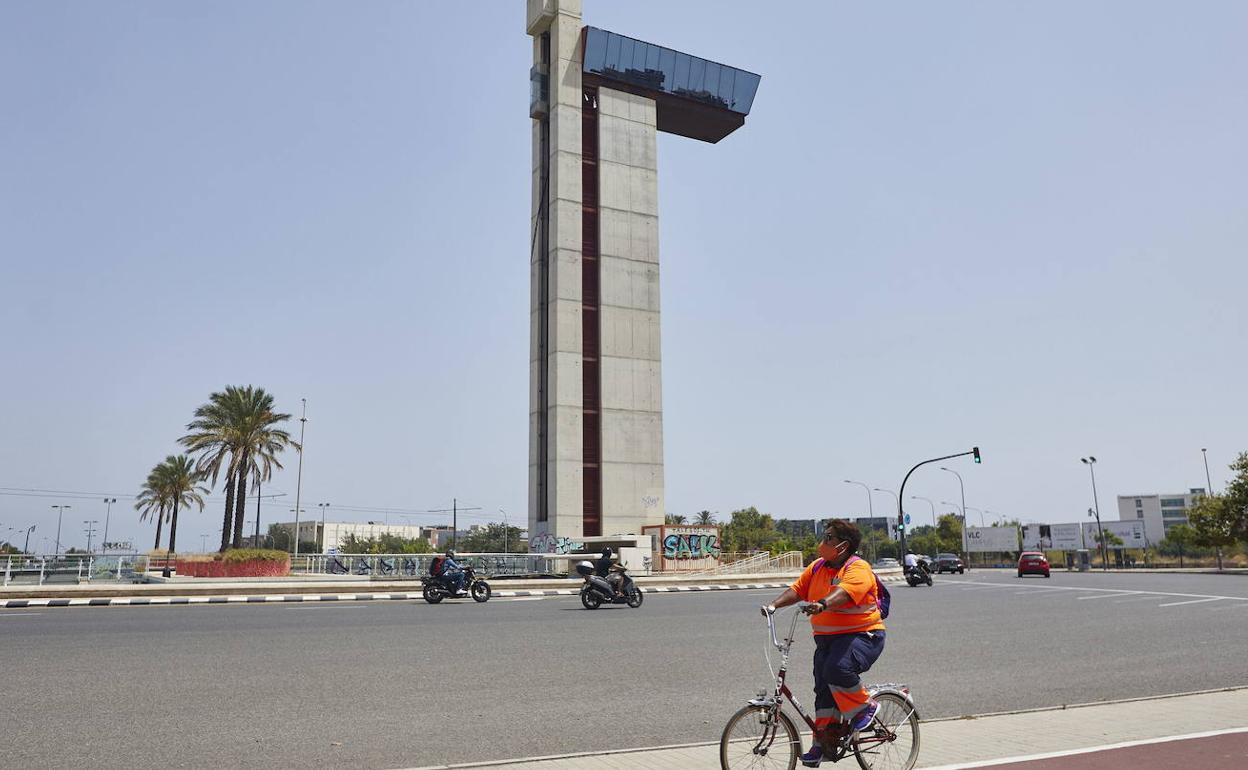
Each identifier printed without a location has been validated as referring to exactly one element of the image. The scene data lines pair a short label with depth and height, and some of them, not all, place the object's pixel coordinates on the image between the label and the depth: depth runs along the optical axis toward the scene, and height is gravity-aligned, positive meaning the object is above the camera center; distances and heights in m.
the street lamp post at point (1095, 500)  69.95 +3.43
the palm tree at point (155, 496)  67.69 +3.89
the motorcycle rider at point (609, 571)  22.97 -0.82
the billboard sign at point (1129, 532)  80.36 +0.31
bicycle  5.81 -1.38
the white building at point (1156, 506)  151.12 +5.32
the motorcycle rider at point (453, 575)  25.36 -0.97
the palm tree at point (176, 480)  66.69 +5.00
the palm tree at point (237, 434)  50.00 +6.41
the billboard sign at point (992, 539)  84.88 -0.24
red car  43.22 -1.44
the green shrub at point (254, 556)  41.84 -0.58
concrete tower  53.22 +16.60
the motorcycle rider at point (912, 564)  33.62 -1.04
